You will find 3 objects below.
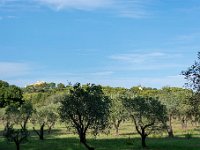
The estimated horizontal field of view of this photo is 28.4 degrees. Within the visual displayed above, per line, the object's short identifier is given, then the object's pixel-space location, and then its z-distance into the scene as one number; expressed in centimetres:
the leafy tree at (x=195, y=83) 4169
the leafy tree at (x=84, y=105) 5566
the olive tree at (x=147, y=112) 7275
